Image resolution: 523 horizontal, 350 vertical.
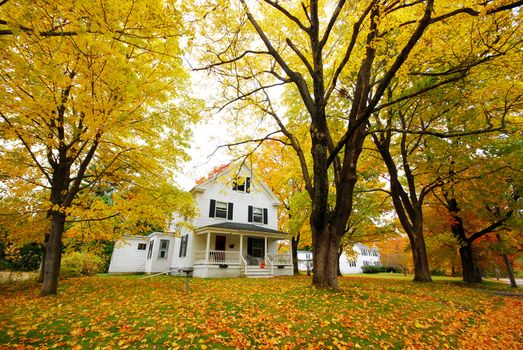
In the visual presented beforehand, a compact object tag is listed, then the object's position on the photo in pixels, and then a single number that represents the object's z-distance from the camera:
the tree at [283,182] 16.92
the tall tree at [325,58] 6.71
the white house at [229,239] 17.14
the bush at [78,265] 15.41
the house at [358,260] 43.90
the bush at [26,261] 18.61
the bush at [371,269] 41.23
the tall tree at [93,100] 3.78
